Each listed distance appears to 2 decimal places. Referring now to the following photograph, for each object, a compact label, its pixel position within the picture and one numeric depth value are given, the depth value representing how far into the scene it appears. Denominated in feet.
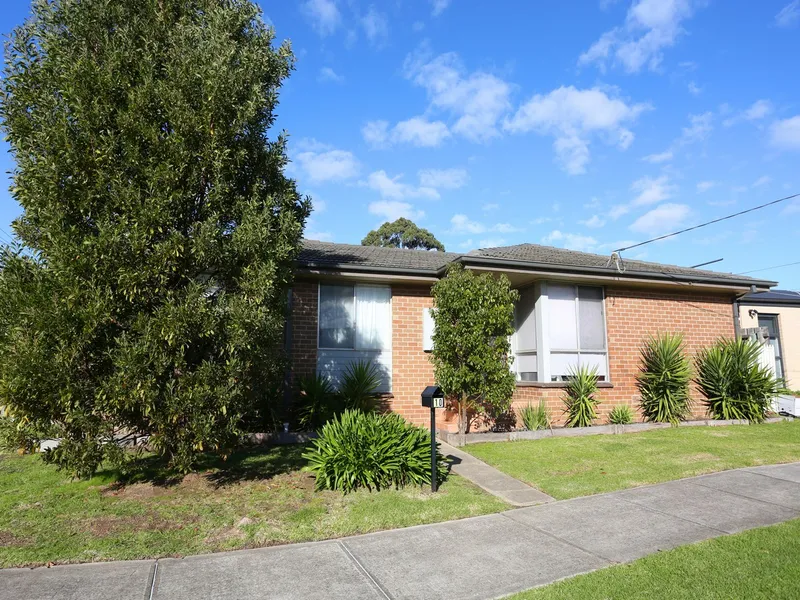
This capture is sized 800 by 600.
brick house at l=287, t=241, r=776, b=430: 34.47
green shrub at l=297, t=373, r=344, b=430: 30.42
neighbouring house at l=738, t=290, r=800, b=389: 54.13
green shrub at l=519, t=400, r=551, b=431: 33.32
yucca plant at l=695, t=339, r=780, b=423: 37.04
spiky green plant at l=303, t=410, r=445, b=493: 20.62
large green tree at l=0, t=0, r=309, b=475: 16.96
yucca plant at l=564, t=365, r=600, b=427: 34.90
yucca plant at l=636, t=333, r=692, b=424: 36.60
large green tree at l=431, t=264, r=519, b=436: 29.99
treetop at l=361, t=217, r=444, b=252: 134.21
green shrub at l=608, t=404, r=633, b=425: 35.50
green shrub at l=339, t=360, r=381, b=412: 31.91
